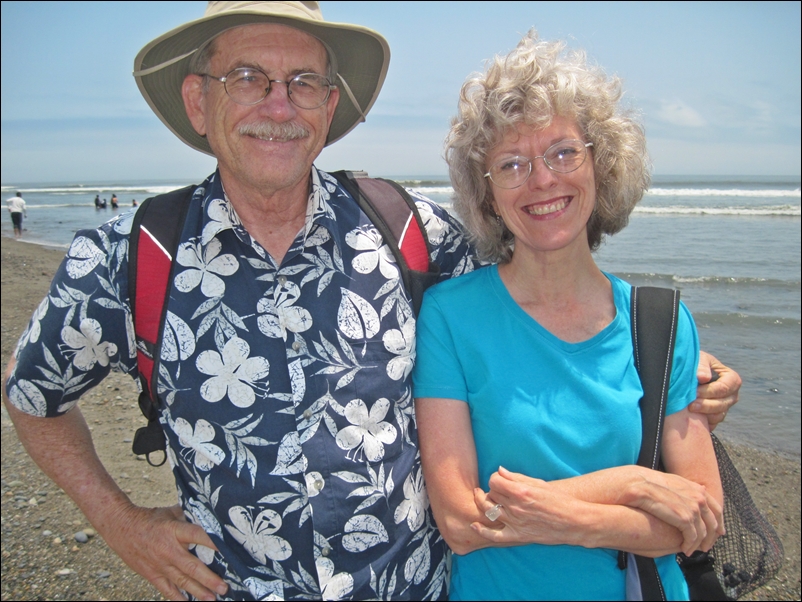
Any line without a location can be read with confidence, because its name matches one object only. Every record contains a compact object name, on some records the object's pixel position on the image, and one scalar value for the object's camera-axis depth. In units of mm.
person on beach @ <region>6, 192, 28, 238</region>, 18879
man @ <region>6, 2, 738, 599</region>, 738
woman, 715
